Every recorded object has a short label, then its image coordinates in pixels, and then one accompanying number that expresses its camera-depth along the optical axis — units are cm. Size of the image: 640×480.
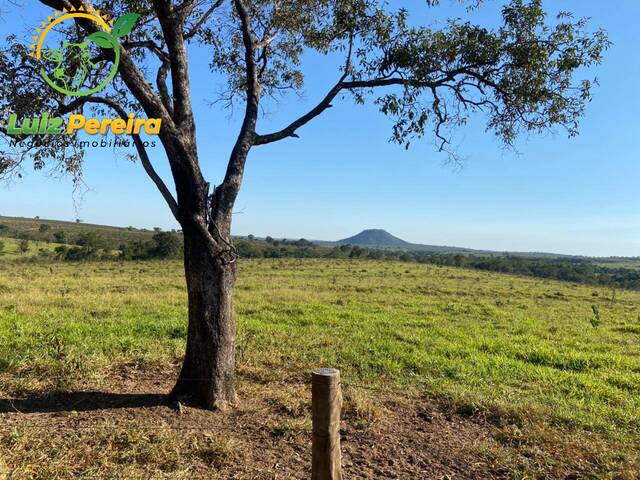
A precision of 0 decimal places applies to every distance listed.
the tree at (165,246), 4966
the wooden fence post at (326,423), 332
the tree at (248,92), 550
